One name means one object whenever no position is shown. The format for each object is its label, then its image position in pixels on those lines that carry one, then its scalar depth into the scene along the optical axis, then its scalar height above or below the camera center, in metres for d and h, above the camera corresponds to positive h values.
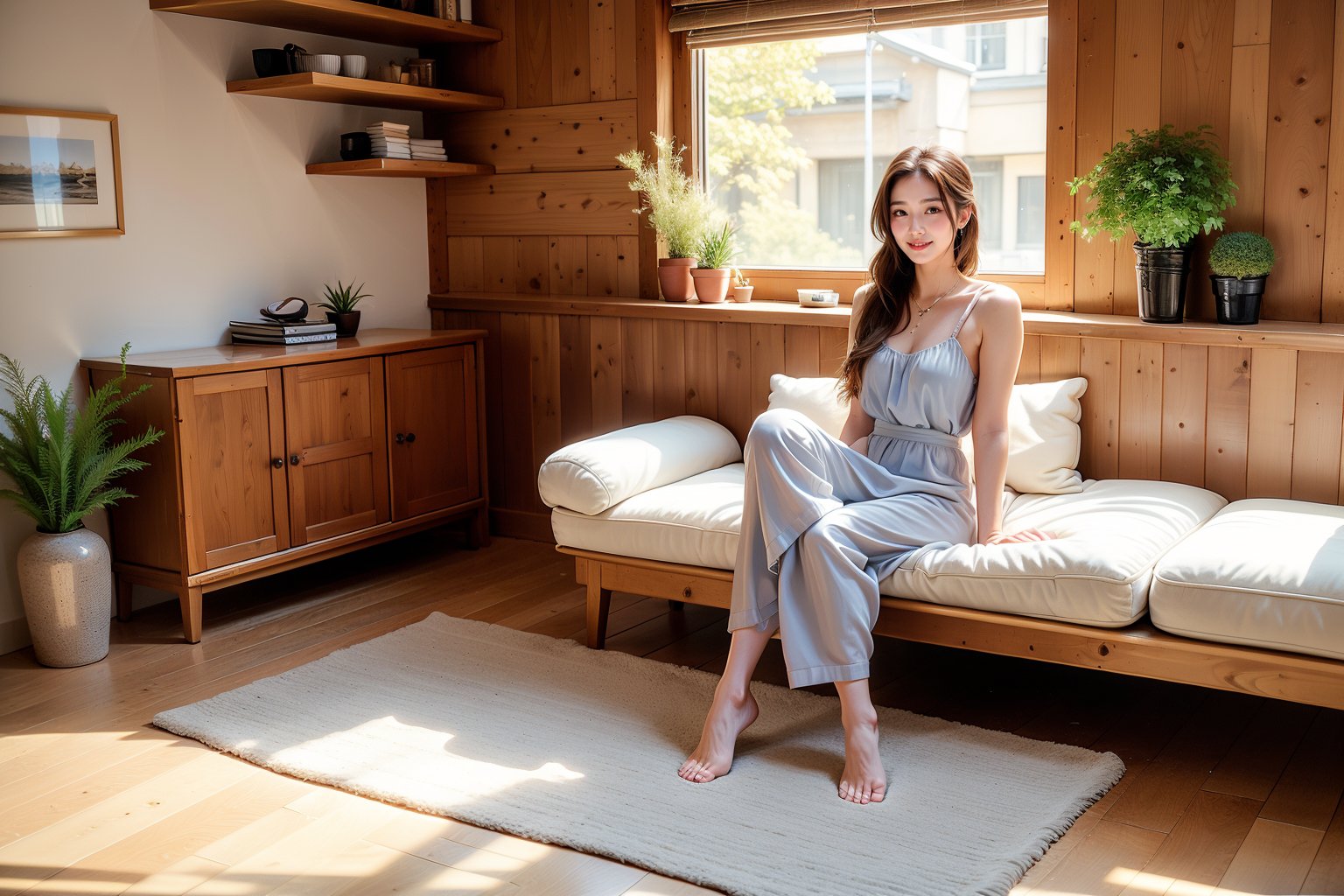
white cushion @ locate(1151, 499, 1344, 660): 2.38 -0.61
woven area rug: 2.32 -1.04
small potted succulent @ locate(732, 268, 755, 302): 4.12 -0.03
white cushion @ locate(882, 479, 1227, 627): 2.59 -0.61
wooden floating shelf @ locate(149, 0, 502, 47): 3.81 +0.87
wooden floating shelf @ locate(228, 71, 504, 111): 3.94 +0.64
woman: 2.65 -0.42
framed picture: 3.44 +0.33
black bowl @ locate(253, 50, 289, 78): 4.01 +0.71
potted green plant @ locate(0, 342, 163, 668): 3.34 -0.57
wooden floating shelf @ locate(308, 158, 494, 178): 4.26 +0.41
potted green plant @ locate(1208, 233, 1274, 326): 3.08 +0.00
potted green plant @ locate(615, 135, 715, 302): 4.13 +0.23
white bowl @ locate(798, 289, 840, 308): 3.94 -0.06
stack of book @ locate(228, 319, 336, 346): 3.95 -0.14
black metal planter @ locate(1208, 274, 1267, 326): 3.11 -0.06
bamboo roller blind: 3.66 +0.81
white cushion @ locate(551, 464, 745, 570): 3.15 -0.63
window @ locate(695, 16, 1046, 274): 3.70 +0.47
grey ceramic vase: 3.36 -0.81
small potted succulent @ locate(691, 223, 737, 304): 4.12 +0.04
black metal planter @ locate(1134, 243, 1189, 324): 3.20 -0.01
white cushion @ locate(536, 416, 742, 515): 3.33 -0.50
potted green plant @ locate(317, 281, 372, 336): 4.29 -0.09
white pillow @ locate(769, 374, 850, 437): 3.55 -0.34
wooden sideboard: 3.53 -0.51
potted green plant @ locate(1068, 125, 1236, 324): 3.09 +0.19
